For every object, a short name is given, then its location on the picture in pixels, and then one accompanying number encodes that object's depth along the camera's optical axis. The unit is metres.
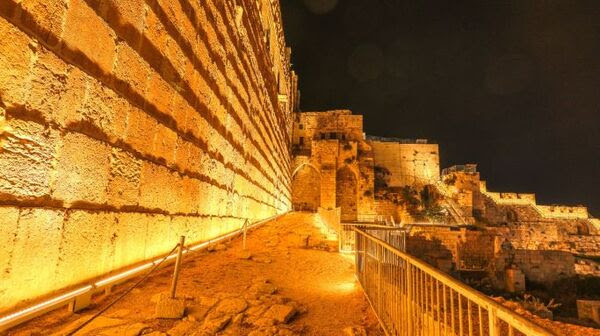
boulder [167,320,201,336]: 2.49
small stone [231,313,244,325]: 2.91
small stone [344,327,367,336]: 2.89
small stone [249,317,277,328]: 2.89
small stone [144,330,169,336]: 2.37
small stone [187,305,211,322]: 2.85
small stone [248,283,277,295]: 3.86
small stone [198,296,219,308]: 3.21
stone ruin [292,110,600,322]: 18.69
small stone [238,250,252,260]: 5.50
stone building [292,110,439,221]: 29.70
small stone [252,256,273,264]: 5.65
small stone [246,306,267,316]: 3.14
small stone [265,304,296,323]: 3.07
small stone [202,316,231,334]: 2.63
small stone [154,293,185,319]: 2.72
